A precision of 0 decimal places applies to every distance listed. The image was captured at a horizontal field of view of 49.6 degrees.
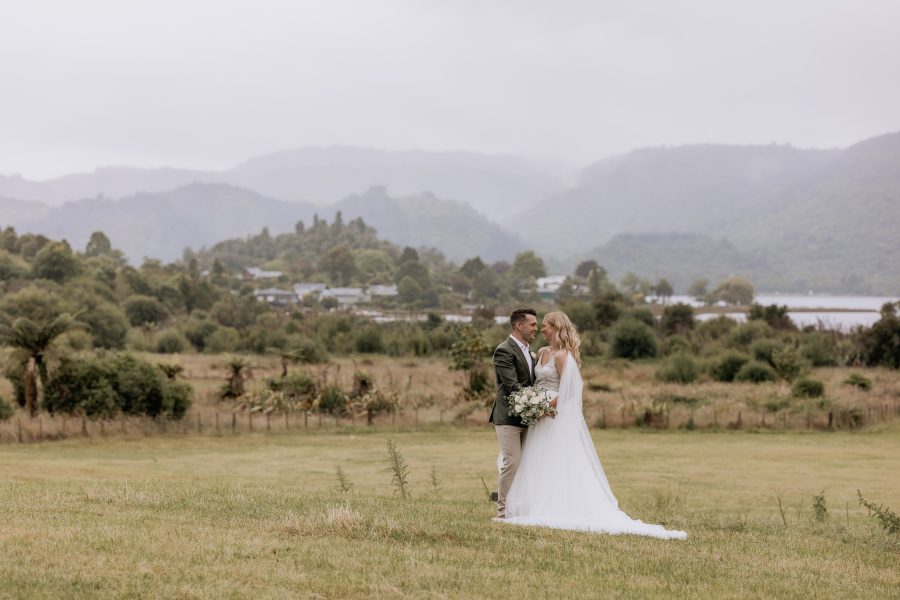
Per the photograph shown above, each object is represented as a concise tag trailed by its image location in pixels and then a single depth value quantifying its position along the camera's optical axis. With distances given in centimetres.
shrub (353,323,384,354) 8056
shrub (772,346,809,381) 5191
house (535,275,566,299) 19325
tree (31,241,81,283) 10425
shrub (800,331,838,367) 6450
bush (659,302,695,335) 8312
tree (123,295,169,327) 9936
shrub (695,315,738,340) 7878
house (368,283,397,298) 17938
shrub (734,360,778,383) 5347
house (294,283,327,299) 17119
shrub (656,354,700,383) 5538
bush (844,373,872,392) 4816
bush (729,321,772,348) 7375
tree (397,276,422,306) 17150
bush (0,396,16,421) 3578
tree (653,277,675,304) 18800
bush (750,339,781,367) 5950
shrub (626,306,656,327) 8281
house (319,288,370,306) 16879
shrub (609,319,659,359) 6925
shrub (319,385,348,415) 4144
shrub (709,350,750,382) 5581
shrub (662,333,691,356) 6918
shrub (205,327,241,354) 8162
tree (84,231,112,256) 19112
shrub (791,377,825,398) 4422
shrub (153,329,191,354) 8088
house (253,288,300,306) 16231
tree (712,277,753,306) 19100
